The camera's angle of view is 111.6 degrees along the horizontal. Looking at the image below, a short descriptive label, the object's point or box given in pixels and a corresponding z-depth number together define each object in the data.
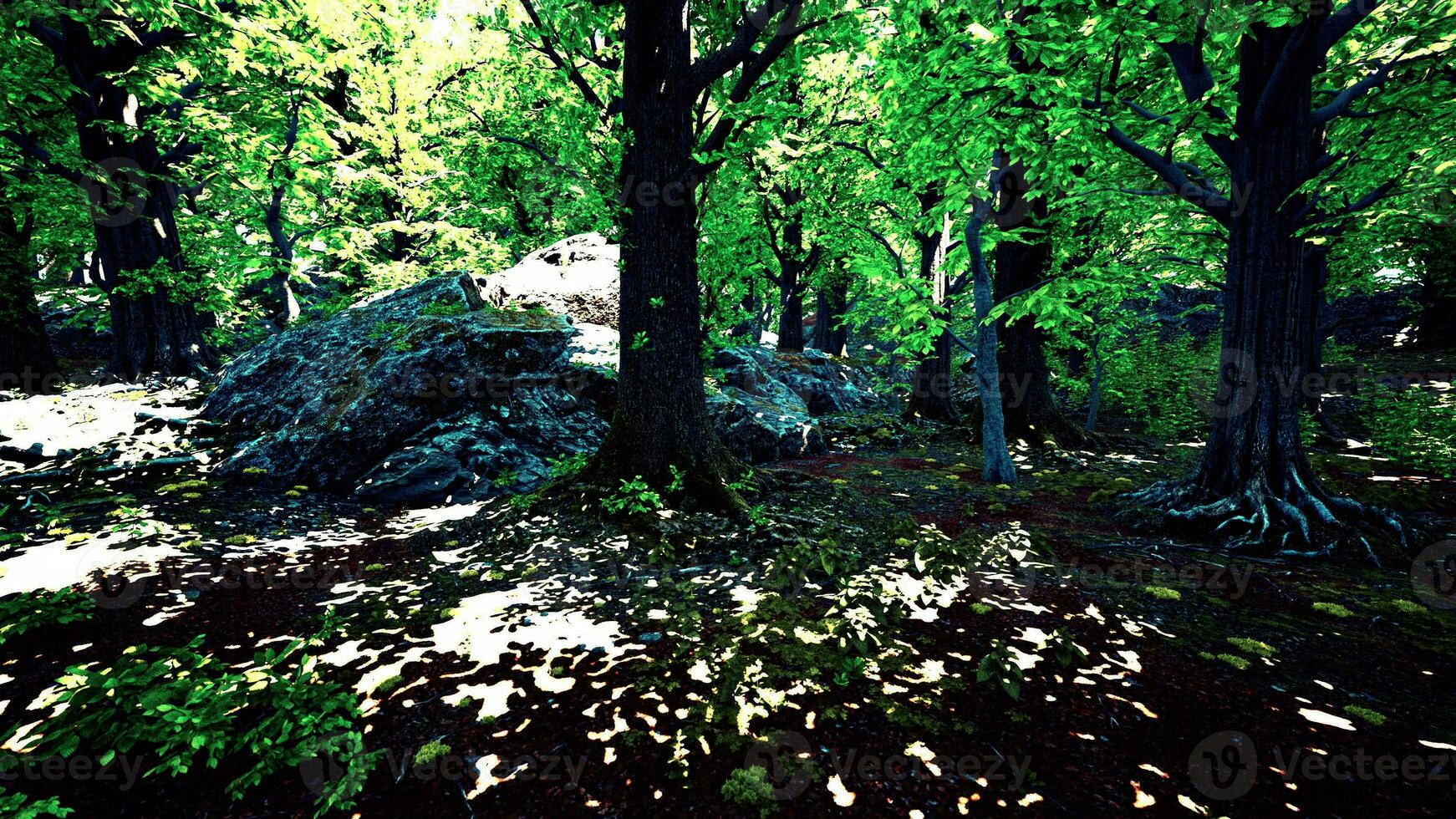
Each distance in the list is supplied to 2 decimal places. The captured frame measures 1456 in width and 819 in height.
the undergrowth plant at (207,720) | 2.53
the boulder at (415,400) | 7.70
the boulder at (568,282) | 11.97
